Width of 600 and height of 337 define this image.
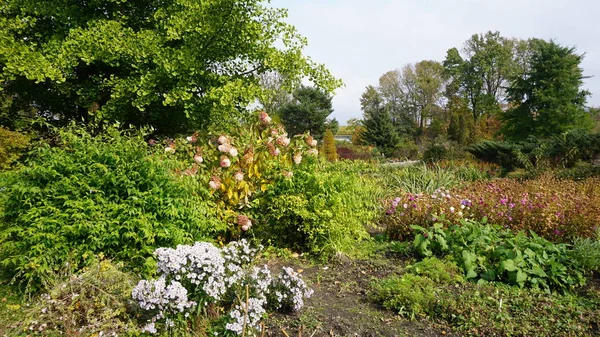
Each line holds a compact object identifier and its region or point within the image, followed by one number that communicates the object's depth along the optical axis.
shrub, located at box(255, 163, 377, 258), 4.27
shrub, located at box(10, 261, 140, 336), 2.54
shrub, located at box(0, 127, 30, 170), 7.16
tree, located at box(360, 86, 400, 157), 24.28
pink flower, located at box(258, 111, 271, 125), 4.99
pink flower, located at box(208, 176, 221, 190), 4.17
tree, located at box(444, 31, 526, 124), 31.77
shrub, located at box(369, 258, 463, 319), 3.01
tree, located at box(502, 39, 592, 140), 19.81
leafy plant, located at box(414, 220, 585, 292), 3.40
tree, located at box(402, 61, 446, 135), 34.47
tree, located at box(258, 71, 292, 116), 25.91
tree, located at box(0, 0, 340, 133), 7.56
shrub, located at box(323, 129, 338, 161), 18.98
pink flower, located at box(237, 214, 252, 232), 4.31
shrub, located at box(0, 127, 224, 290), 3.07
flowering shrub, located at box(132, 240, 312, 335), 2.40
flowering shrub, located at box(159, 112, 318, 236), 4.38
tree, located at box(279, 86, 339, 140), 25.78
